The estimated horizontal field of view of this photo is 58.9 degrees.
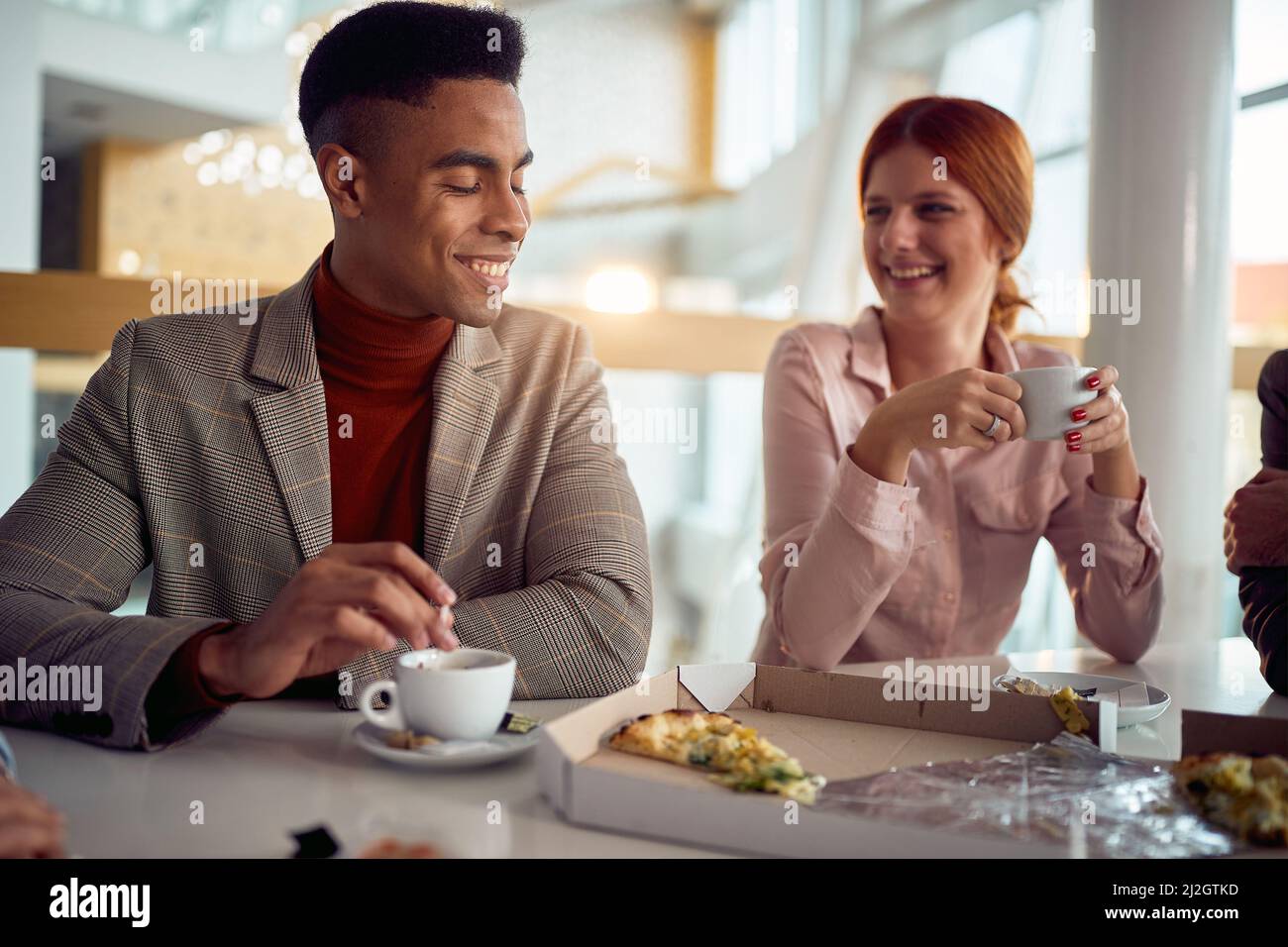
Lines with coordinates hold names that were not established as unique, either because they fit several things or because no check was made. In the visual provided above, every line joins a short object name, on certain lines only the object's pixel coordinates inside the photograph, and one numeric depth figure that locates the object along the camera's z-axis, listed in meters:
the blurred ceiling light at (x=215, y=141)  3.55
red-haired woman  1.56
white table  0.74
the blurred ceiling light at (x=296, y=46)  3.60
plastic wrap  0.70
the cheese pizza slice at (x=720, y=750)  0.75
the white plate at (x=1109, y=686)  1.09
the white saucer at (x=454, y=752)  0.86
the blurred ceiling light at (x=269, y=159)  3.57
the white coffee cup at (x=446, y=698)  0.88
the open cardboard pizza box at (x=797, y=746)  0.70
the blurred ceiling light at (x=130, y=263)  3.39
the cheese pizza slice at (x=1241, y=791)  0.71
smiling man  1.22
